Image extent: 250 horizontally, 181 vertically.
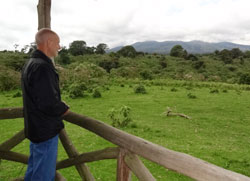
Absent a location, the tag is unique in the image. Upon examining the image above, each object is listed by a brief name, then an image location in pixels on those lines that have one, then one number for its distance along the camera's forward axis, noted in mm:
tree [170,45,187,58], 60631
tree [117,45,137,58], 59281
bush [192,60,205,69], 48875
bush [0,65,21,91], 22458
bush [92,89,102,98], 18142
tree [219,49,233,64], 55188
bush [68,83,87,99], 18203
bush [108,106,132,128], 10352
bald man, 2424
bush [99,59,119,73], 45094
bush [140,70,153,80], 34266
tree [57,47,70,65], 43031
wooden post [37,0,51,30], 3688
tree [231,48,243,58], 61691
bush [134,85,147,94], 20766
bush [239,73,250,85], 31016
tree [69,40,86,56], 61812
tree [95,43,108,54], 66375
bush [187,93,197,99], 18469
